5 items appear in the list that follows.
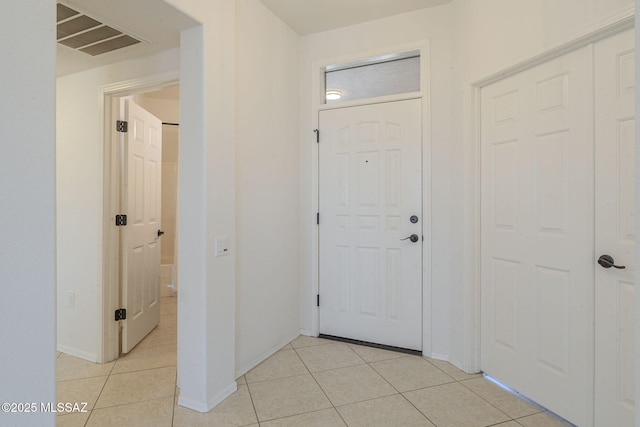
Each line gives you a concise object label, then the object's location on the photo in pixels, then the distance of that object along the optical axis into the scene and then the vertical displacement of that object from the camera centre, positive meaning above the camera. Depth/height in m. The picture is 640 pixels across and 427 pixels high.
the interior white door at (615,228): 1.52 -0.08
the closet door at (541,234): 1.71 -0.13
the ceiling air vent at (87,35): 1.81 +1.10
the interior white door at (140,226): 2.62 -0.13
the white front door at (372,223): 2.65 -0.10
